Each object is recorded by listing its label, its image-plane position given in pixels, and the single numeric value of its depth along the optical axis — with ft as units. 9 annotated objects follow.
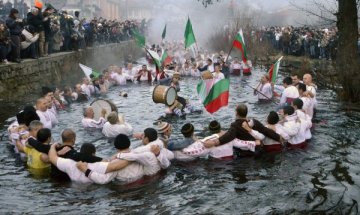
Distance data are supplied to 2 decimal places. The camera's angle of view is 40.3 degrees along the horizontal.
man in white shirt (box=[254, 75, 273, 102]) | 52.76
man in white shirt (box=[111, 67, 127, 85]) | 73.82
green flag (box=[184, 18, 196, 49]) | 54.65
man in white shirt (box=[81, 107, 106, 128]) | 41.65
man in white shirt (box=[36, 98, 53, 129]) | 36.27
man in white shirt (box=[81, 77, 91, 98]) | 60.17
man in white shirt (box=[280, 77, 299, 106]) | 42.91
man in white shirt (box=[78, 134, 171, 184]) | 27.35
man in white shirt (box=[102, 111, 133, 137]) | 38.22
